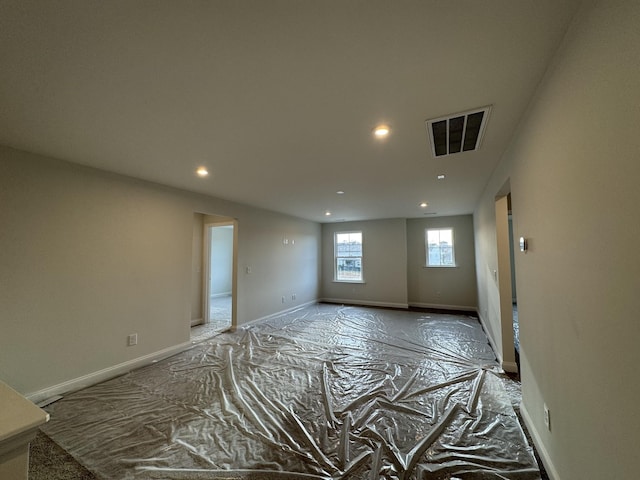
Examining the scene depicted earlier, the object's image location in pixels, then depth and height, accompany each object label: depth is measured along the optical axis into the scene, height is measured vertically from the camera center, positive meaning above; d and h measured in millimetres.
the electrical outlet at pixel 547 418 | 1597 -1036
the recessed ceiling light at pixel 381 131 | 1995 +1018
